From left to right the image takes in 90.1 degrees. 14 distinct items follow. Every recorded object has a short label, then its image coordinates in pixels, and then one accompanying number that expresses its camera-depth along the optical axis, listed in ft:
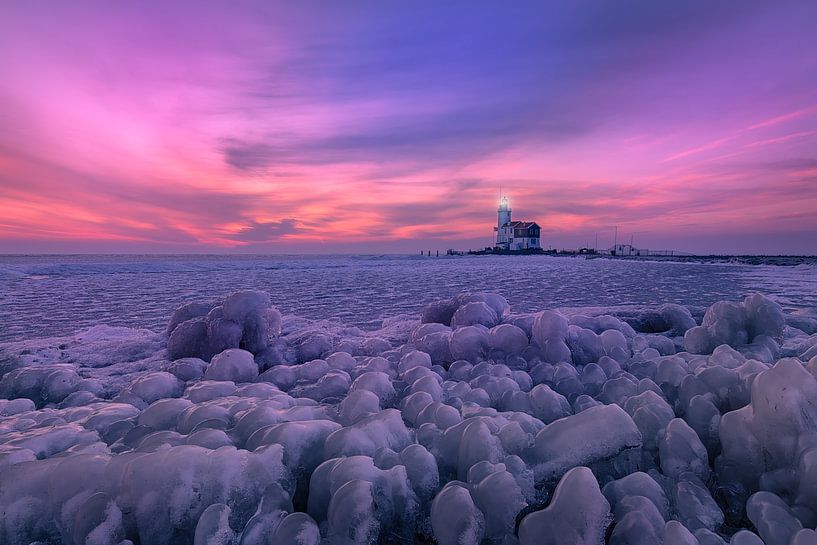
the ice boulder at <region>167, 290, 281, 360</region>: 12.71
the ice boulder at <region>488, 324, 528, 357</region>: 11.31
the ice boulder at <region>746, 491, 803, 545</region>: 4.33
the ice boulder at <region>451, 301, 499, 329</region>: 13.64
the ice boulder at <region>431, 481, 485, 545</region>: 4.54
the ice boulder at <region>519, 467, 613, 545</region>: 4.34
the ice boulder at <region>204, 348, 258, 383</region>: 10.21
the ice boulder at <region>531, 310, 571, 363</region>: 10.65
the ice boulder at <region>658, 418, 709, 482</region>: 5.54
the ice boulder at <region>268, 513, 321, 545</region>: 4.39
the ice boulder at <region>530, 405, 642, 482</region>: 5.44
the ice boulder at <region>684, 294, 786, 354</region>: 10.71
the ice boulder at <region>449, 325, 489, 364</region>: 11.32
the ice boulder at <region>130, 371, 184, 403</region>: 8.96
